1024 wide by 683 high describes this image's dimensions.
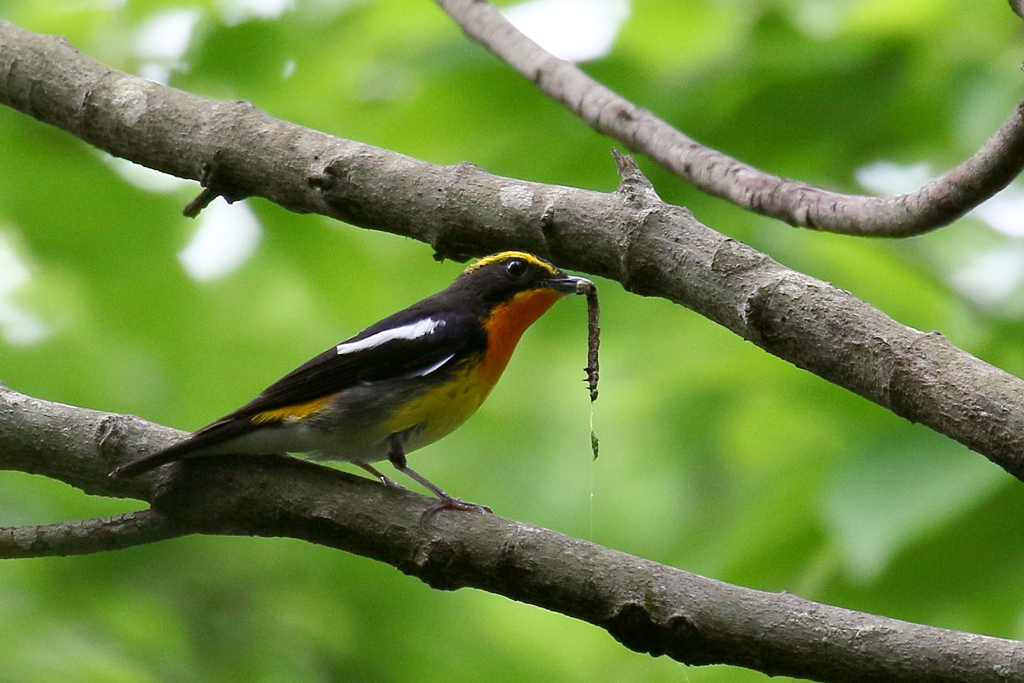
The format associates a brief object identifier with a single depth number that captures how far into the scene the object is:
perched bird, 8.30
